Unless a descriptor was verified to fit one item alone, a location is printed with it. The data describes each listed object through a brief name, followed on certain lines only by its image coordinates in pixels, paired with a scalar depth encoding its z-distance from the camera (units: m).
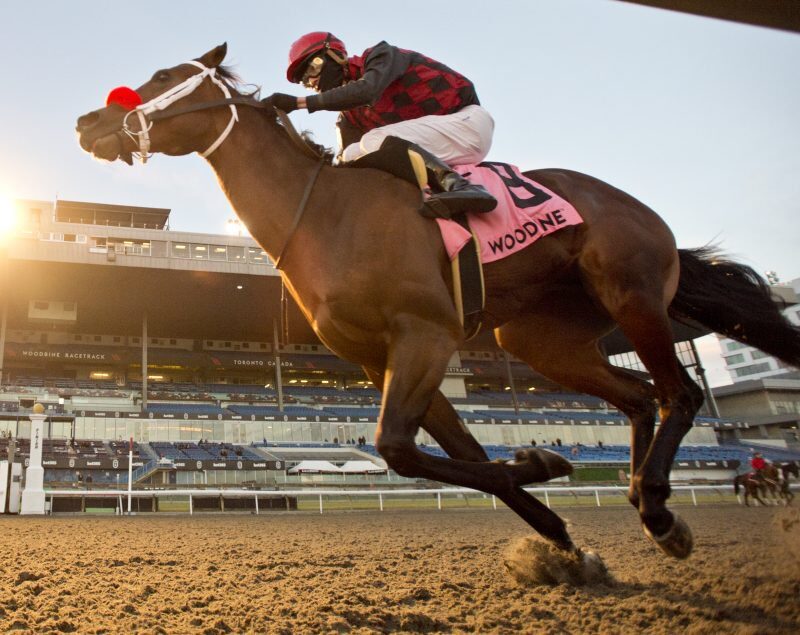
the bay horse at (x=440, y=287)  2.27
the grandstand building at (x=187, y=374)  23.80
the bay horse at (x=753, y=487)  13.28
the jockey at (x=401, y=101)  2.70
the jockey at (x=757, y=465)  13.61
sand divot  2.49
